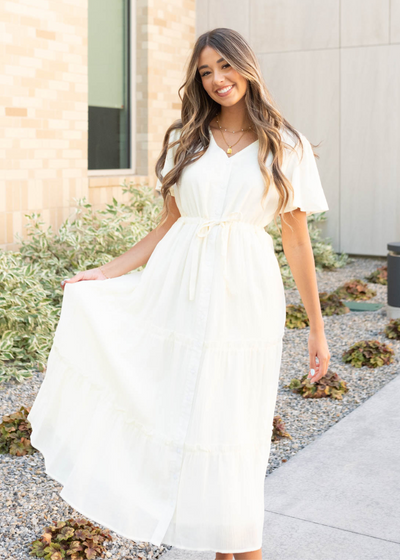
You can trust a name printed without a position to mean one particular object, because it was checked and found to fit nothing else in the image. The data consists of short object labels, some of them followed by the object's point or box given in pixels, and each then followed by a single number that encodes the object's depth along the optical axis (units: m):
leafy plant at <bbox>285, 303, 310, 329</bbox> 6.75
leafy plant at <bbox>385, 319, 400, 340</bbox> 6.32
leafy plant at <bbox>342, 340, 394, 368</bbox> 5.54
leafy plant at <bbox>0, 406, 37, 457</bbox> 3.86
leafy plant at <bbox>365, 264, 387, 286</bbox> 8.62
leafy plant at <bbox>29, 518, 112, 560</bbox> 2.83
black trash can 6.79
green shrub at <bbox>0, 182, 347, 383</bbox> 5.28
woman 2.29
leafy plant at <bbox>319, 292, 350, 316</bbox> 7.19
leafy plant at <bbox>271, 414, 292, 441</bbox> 4.12
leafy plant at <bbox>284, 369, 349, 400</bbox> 4.82
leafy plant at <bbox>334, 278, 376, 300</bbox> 7.82
